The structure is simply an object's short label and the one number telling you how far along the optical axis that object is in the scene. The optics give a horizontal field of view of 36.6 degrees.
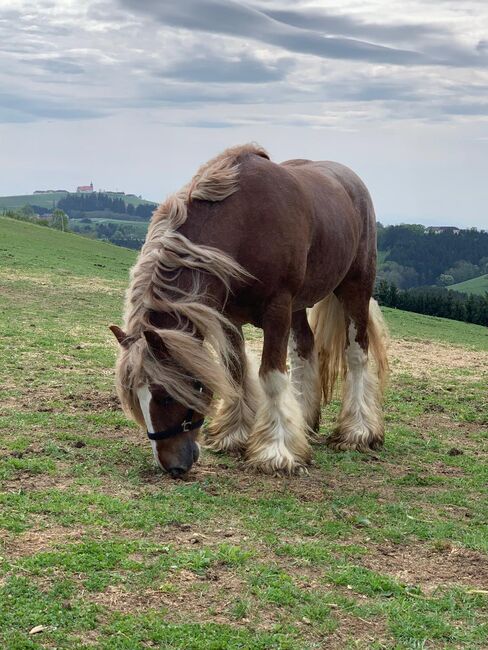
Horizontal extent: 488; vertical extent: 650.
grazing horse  4.97
